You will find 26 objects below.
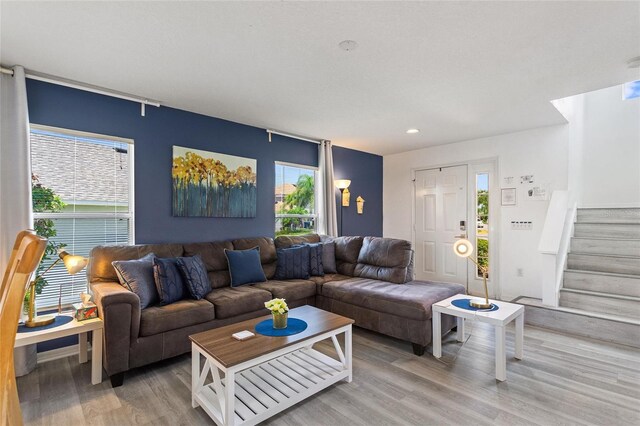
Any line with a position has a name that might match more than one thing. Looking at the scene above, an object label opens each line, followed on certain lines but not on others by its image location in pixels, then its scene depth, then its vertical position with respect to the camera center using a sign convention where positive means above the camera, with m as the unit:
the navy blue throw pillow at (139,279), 2.59 -0.57
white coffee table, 1.83 -1.20
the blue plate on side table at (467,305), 2.62 -0.84
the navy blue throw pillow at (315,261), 3.97 -0.66
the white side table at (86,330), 2.17 -0.87
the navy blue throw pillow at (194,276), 2.90 -0.62
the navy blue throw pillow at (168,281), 2.70 -0.62
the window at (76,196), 2.76 +0.14
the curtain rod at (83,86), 2.63 +1.13
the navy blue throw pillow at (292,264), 3.81 -0.67
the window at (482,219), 4.82 -0.16
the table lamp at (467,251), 2.64 -0.36
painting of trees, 3.53 +0.32
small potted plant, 2.22 -0.73
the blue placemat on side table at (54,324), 2.22 -0.84
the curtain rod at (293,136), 4.38 +1.08
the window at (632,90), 4.36 +1.65
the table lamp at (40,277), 2.30 -0.55
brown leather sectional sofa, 2.35 -0.84
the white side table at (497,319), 2.36 -0.88
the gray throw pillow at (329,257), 4.17 -0.64
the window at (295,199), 4.56 +0.16
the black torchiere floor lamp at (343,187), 5.02 +0.36
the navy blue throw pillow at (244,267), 3.42 -0.63
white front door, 5.10 -0.20
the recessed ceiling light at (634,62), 2.41 +1.14
